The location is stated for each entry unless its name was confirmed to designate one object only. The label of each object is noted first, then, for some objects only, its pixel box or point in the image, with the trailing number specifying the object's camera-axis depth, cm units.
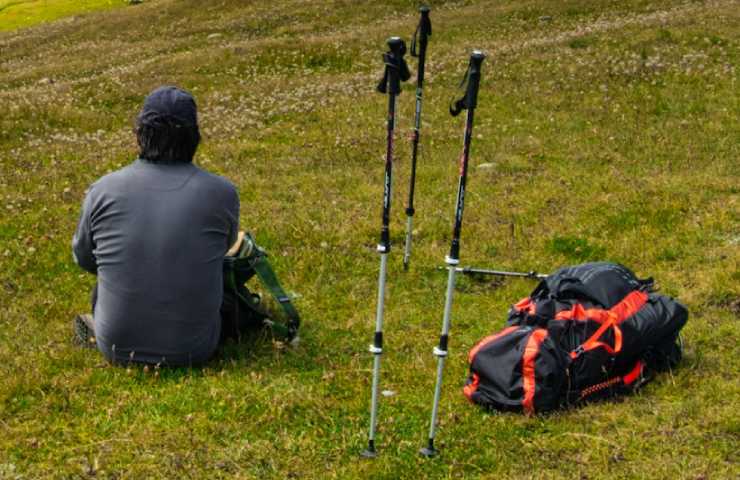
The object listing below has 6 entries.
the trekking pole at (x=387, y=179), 687
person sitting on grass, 821
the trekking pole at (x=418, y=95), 1114
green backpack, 937
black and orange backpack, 782
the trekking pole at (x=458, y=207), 645
